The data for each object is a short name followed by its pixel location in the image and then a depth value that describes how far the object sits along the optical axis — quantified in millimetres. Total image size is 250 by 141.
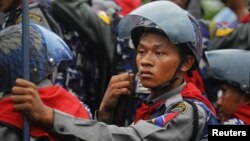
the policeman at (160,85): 6801
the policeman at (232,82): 9245
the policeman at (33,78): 6687
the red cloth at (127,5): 13735
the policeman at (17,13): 9835
